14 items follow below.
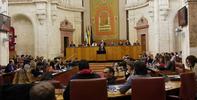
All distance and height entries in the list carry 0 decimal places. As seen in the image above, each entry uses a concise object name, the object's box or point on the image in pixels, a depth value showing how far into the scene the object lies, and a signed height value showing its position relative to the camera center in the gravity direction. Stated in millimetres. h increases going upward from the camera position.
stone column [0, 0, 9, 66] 10869 +307
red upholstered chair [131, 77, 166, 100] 3481 -573
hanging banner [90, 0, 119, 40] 17867 +2297
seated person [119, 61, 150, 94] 3837 -344
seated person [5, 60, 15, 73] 8706 -665
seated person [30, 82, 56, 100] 1897 -338
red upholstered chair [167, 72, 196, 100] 4022 -670
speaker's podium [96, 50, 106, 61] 15673 -384
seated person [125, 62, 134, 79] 4689 -376
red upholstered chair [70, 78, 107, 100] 3261 -541
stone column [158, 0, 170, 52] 14251 +1314
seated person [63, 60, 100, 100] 3799 -396
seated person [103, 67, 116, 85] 4670 -513
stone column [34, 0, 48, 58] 15277 +1413
